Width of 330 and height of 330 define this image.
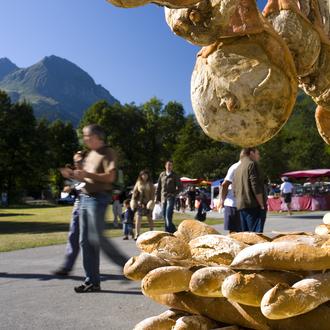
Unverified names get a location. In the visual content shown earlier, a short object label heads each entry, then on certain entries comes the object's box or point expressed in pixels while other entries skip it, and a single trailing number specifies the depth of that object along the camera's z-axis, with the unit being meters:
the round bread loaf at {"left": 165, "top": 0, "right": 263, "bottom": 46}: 0.88
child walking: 10.84
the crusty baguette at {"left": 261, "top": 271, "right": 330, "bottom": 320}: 0.78
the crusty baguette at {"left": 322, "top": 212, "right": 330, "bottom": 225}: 1.37
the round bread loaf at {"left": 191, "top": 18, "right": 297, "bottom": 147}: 0.88
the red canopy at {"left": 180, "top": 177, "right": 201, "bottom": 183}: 34.72
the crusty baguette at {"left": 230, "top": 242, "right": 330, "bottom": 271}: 0.84
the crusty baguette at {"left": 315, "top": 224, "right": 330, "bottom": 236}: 1.21
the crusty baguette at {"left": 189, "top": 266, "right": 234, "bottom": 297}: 0.86
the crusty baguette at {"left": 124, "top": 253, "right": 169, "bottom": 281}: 0.95
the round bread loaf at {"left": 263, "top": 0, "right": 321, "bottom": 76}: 1.02
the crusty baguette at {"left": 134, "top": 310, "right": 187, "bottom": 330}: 1.00
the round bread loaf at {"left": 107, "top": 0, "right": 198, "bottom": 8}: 0.74
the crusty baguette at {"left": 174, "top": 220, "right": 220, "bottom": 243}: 1.15
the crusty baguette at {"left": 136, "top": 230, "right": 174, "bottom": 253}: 1.09
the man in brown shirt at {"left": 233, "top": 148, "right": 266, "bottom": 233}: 6.43
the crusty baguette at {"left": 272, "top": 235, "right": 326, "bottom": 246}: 0.91
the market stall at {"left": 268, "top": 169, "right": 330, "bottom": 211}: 23.44
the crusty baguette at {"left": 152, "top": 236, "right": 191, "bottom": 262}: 1.00
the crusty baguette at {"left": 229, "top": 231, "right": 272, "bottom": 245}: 1.08
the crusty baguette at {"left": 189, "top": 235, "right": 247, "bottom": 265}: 0.98
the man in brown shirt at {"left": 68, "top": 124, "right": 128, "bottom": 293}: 5.21
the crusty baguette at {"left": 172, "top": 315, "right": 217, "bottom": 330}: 0.93
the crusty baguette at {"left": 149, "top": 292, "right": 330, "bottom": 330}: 0.85
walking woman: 10.39
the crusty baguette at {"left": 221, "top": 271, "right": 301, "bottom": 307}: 0.82
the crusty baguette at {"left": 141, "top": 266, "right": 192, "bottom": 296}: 0.90
